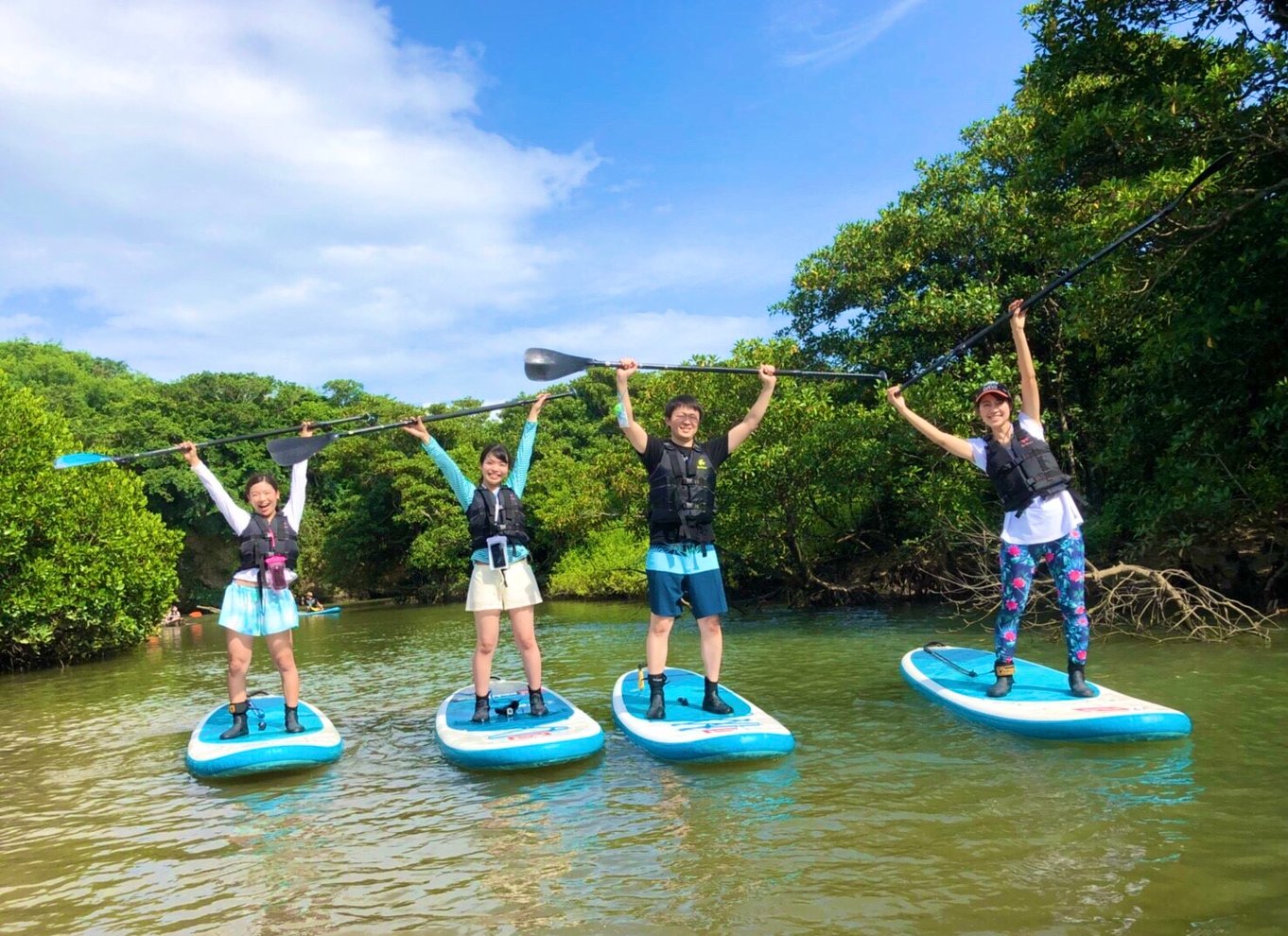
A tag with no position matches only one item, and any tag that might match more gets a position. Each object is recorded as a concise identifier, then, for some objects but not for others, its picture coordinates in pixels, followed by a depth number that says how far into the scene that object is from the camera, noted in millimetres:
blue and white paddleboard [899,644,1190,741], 4727
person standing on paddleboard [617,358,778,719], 5398
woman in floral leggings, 5441
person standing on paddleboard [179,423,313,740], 5625
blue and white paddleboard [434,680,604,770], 5008
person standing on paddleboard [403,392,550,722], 5590
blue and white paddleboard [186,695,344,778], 5176
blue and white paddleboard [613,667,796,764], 4844
